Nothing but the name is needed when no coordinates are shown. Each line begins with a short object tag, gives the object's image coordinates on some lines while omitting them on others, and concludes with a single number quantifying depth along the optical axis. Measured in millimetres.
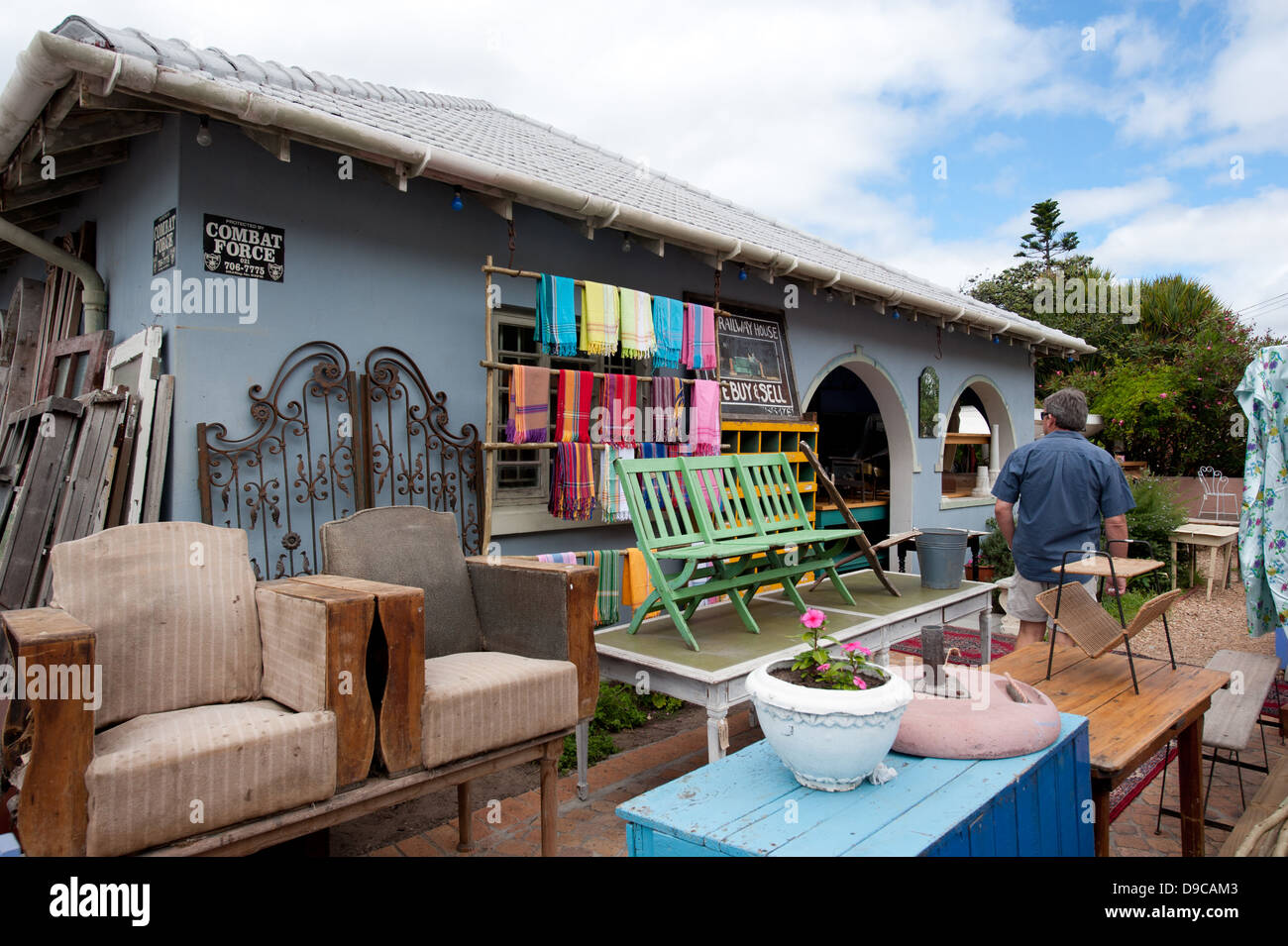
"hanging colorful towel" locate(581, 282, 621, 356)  4375
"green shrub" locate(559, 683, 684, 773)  4137
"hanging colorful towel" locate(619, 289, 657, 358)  4566
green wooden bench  3580
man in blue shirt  3988
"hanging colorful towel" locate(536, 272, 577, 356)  4219
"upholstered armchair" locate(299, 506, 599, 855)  2402
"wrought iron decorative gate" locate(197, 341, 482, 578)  3449
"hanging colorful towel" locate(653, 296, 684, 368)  4816
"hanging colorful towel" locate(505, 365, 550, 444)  4113
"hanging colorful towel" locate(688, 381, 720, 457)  5105
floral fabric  3383
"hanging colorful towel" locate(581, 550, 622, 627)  4738
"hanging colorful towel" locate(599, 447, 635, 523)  4551
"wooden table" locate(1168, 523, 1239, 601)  8844
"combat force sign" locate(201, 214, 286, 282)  3367
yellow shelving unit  5816
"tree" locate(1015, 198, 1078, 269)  24797
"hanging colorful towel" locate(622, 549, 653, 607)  4844
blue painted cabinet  1542
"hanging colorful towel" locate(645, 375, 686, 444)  4941
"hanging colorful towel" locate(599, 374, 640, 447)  4609
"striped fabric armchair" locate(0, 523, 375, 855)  1691
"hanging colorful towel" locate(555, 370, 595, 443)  4352
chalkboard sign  5707
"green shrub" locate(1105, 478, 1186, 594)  8930
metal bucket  4867
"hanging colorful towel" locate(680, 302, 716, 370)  5039
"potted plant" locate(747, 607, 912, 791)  1706
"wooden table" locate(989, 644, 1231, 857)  2293
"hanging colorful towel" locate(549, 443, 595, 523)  4395
